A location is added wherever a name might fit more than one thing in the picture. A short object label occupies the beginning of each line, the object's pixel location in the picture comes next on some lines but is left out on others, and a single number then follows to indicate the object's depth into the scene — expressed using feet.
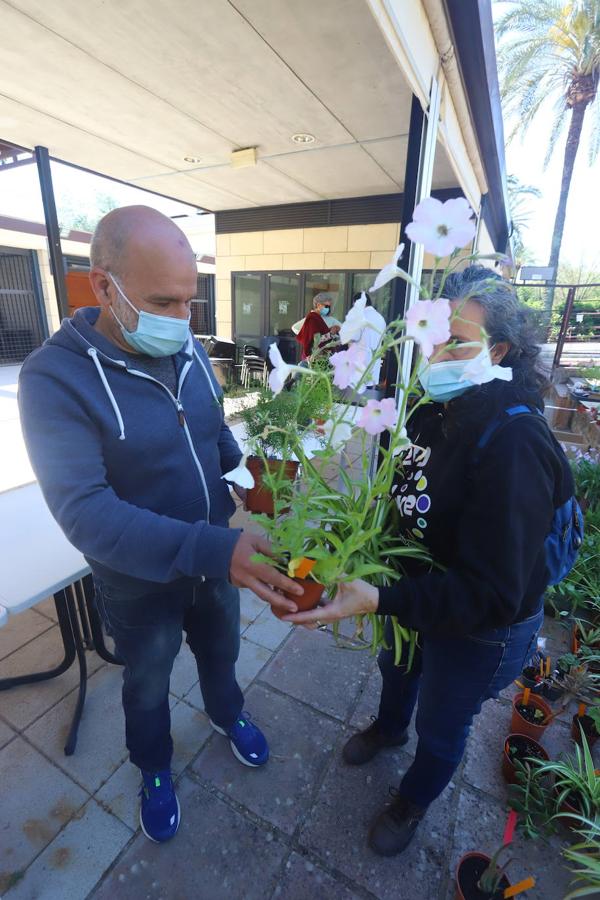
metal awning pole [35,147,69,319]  12.11
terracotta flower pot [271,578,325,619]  2.80
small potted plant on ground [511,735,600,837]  4.54
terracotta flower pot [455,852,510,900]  3.70
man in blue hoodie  3.05
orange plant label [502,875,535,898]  3.17
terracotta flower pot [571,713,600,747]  5.61
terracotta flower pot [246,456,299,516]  4.96
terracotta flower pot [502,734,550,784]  5.13
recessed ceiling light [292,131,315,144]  13.47
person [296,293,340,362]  11.51
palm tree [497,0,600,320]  35.83
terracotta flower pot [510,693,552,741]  5.48
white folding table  4.48
